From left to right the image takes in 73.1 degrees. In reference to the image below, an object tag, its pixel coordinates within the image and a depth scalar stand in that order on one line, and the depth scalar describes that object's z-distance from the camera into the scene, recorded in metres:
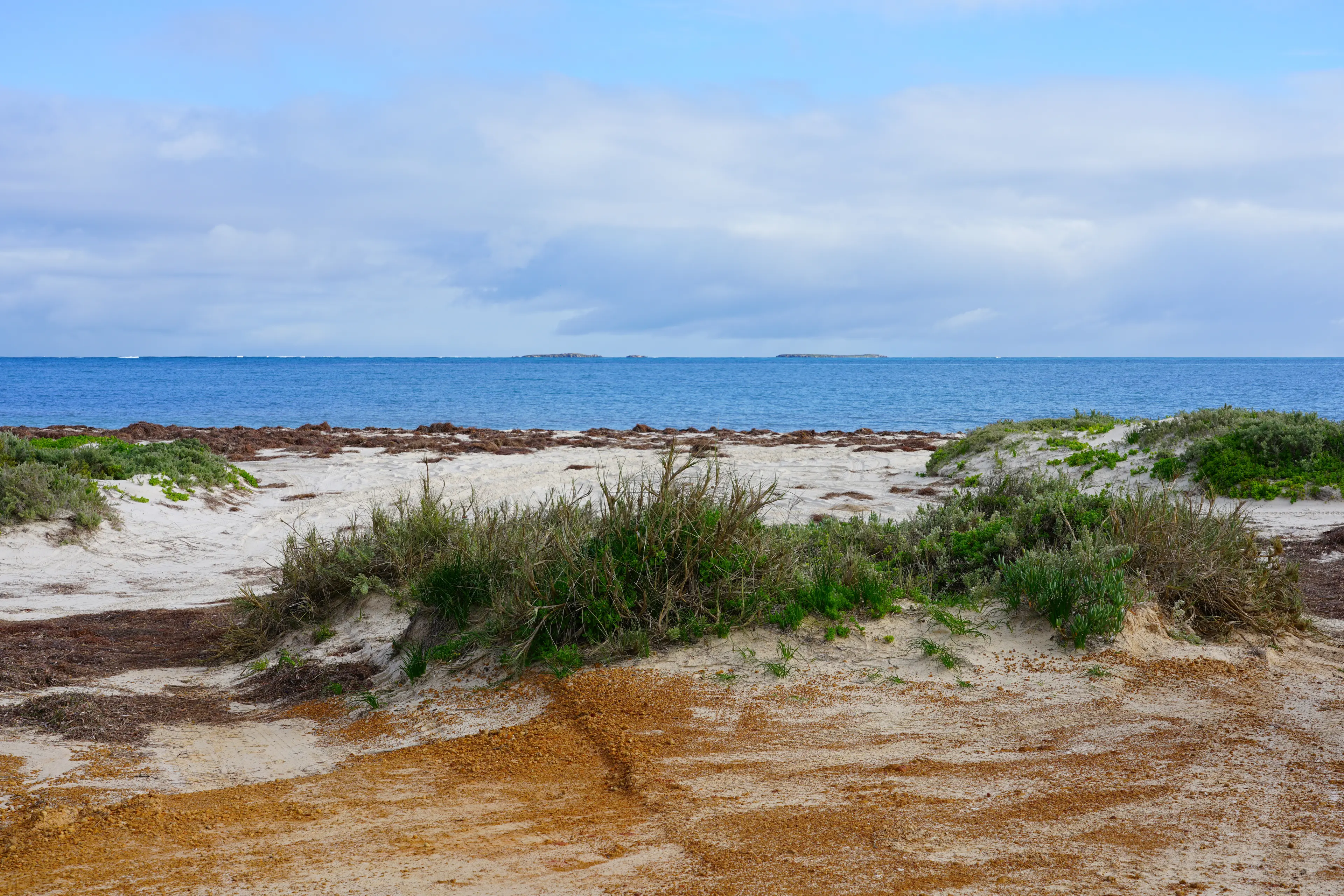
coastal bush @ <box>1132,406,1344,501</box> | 12.66
